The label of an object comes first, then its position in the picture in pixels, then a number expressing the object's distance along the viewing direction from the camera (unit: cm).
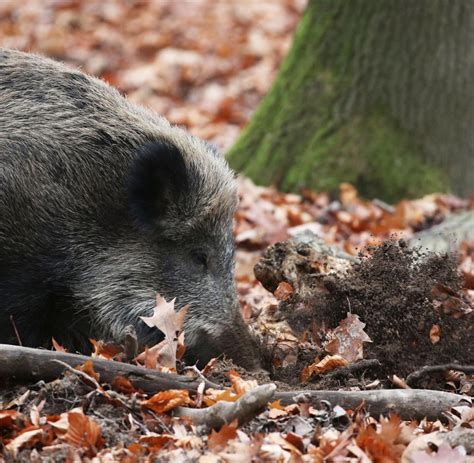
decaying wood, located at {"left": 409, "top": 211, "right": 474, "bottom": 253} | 1456
